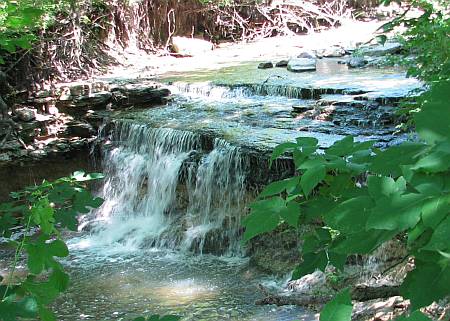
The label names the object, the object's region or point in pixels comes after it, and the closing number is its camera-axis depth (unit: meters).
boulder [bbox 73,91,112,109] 8.73
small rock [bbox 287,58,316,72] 10.58
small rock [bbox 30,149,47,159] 7.93
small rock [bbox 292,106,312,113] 7.79
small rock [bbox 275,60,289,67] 11.33
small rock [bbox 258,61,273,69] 11.16
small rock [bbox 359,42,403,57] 10.98
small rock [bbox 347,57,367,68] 10.53
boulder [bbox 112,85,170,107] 9.10
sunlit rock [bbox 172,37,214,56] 13.85
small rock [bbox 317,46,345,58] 12.16
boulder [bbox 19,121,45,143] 8.01
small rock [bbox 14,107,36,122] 8.11
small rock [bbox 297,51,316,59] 11.91
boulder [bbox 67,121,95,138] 8.40
